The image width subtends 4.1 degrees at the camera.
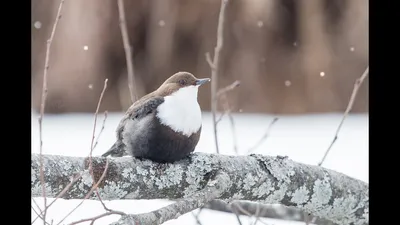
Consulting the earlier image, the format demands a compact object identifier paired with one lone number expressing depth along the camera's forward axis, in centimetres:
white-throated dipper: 609
